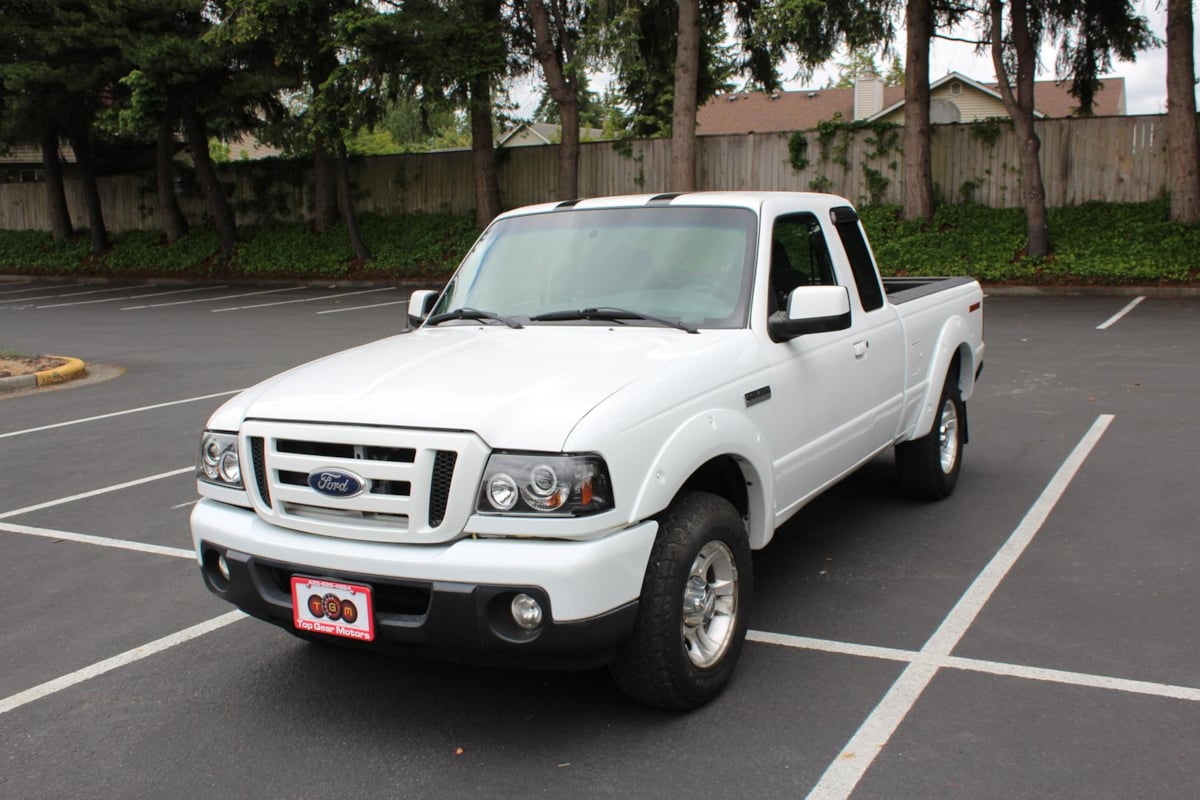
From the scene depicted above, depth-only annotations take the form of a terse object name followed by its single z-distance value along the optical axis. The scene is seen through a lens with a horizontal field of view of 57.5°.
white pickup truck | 3.47
